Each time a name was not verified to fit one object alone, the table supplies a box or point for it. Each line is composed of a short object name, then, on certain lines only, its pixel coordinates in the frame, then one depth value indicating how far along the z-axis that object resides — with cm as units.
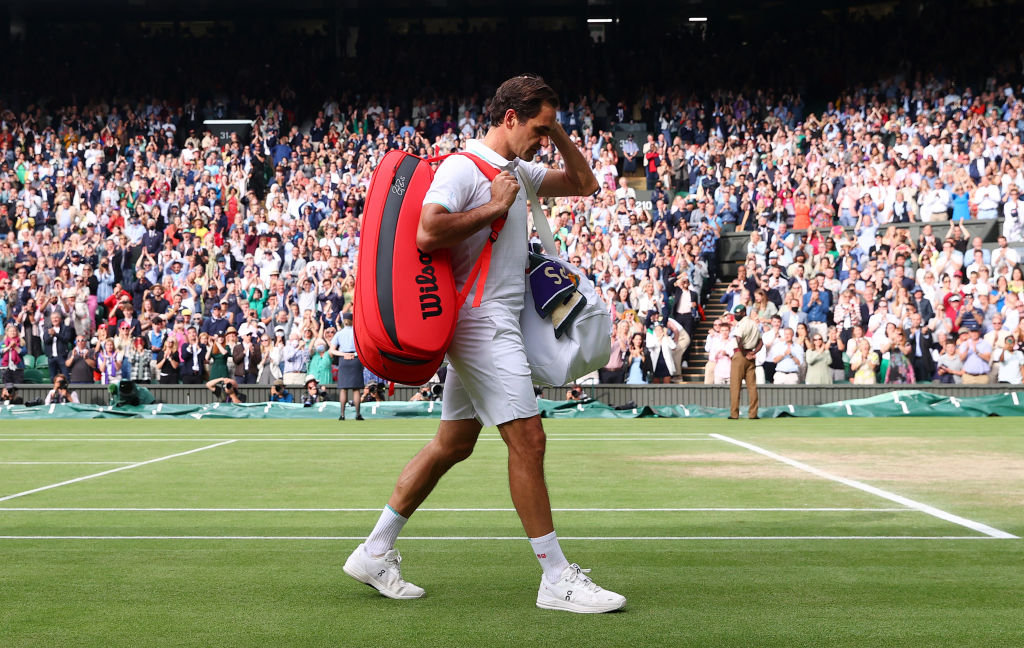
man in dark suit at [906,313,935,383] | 2203
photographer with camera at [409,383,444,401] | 2230
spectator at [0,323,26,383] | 2588
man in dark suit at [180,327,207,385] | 2466
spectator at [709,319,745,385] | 2267
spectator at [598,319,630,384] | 2288
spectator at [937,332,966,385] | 2170
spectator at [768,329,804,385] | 2222
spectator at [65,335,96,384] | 2547
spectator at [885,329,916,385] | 2188
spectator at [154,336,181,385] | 2462
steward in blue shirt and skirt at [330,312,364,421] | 2050
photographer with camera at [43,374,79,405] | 2389
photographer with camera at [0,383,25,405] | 2433
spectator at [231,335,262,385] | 2462
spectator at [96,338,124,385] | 2516
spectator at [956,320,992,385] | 2161
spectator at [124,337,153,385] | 2477
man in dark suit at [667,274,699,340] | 2434
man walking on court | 490
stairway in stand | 2420
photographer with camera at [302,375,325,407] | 2295
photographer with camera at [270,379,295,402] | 2326
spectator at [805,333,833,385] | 2205
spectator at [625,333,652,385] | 2300
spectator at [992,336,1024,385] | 2123
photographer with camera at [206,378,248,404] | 2358
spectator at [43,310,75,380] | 2608
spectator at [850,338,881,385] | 2192
